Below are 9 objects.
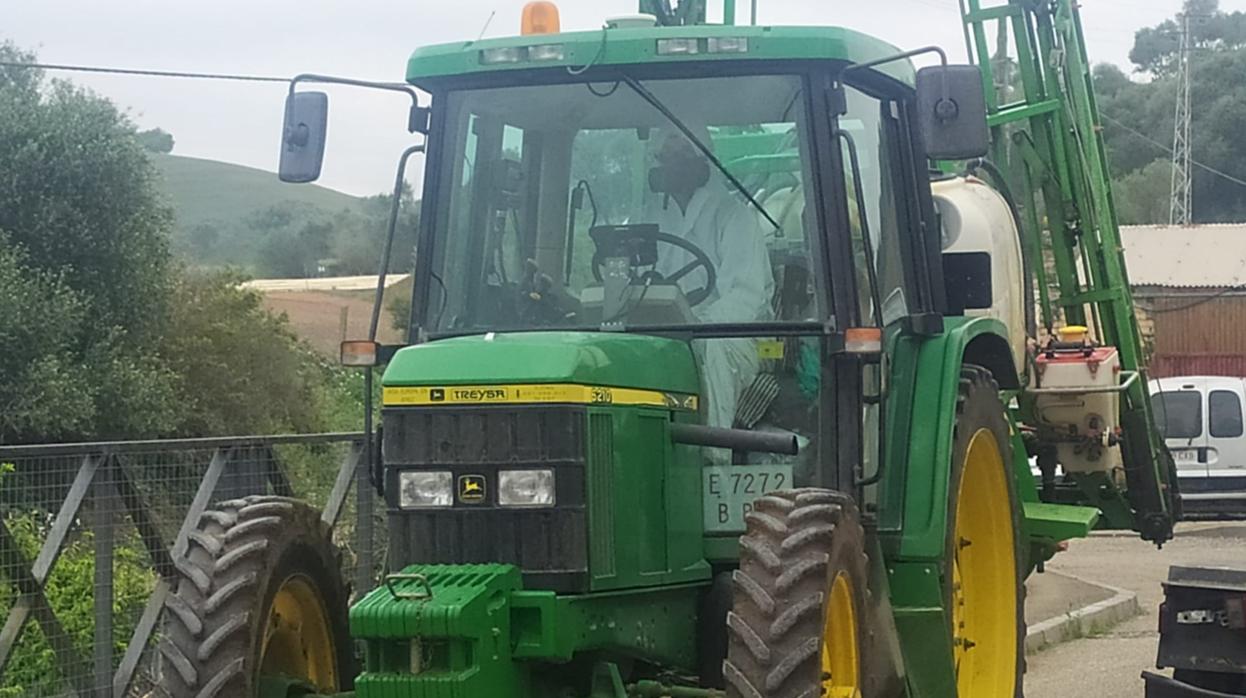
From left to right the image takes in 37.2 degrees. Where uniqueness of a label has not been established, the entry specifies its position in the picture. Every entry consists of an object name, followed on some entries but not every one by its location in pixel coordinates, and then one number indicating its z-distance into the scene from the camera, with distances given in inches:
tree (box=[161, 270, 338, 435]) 1205.1
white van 789.9
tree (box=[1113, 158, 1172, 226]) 2731.3
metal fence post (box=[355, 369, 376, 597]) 397.7
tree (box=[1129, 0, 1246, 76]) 4033.0
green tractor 212.4
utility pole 2314.3
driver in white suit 239.0
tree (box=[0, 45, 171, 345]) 1141.7
